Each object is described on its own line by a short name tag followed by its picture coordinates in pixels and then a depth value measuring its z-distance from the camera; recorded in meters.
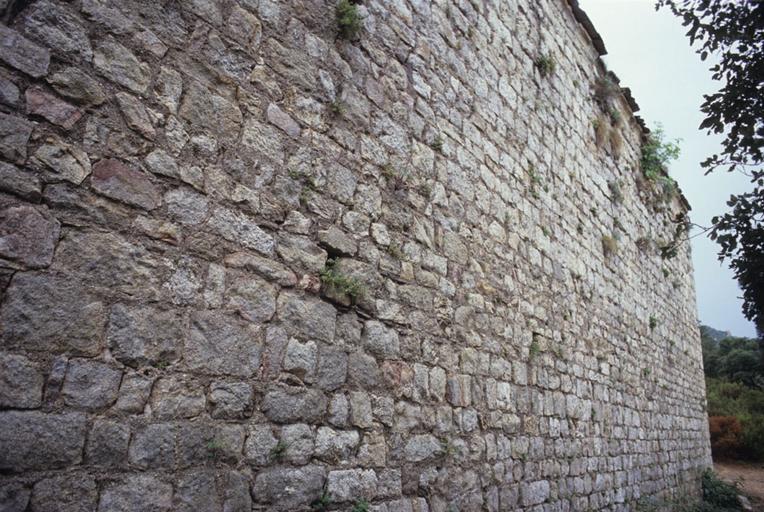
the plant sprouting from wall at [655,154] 9.07
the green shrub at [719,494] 9.60
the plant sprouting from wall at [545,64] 5.95
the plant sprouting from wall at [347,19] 3.38
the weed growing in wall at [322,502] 2.71
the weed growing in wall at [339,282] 3.00
